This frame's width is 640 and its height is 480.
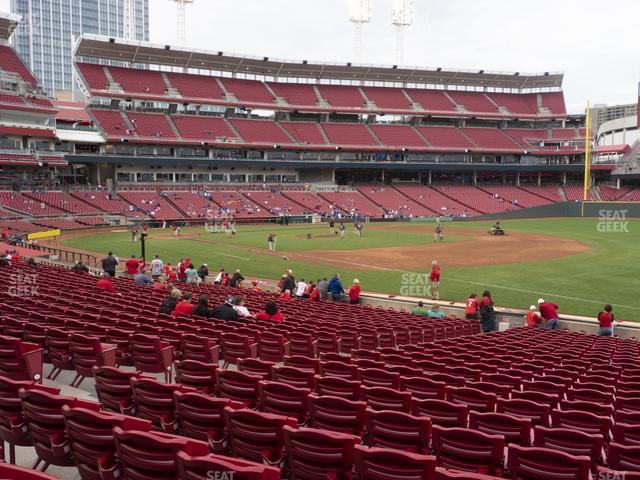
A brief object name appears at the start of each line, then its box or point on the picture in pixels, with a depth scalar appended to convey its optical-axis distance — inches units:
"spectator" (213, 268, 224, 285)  1008.9
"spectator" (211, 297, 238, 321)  508.4
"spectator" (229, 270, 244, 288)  959.6
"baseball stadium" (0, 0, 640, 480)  196.7
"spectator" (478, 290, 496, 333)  740.6
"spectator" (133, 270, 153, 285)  897.4
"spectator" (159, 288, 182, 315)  525.8
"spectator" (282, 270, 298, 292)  926.4
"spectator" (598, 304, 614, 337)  688.4
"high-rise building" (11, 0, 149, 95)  7022.6
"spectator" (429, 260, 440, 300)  964.0
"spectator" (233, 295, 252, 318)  553.5
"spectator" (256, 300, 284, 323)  530.6
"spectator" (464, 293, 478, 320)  779.4
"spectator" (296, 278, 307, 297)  947.5
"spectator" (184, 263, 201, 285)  1008.2
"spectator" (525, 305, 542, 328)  745.6
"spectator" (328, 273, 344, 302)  932.0
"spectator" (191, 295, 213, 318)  527.2
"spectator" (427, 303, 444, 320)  748.6
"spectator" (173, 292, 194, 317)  515.2
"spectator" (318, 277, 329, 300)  951.6
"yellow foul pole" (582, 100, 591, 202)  2760.8
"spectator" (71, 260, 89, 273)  989.4
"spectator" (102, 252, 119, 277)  1002.7
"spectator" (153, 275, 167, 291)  799.1
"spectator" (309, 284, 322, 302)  893.8
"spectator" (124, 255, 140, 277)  1002.1
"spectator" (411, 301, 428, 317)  767.1
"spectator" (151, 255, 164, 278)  1074.1
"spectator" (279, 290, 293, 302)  786.0
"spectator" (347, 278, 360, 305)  895.1
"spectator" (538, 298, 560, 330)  735.7
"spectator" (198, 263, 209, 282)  1053.8
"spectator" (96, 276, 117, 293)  693.3
